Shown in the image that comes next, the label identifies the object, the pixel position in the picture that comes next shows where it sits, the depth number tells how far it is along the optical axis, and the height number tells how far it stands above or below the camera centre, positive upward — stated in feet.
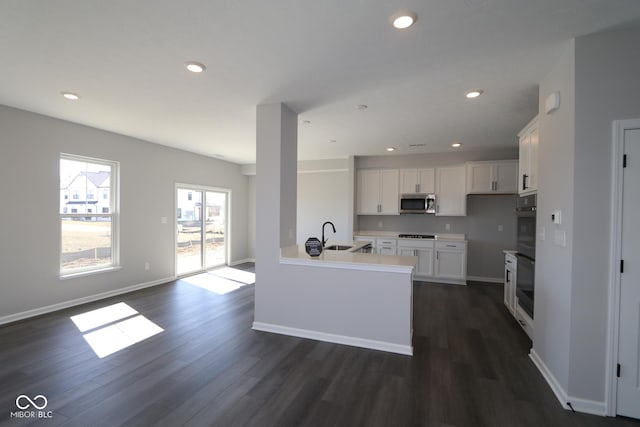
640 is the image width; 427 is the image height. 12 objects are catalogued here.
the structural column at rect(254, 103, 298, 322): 11.12 +0.53
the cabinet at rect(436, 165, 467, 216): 19.10 +1.35
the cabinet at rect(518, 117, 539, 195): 9.83 +1.95
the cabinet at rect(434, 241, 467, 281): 18.20 -3.04
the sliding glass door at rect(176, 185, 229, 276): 20.38 -1.48
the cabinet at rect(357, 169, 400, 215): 20.54 +1.40
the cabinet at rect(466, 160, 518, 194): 17.38 +2.19
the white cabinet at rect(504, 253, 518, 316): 12.43 -3.08
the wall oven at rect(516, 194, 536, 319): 9.94 -1.38
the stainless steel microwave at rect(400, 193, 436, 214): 19.52 +0.59
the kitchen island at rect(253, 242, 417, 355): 9.73 -3.18
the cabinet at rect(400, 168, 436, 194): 19.75 +2.16
